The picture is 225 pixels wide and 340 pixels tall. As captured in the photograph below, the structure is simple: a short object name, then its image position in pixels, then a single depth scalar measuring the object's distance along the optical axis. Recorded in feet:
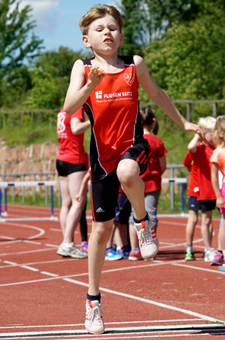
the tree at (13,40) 153.28
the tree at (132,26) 155.63
